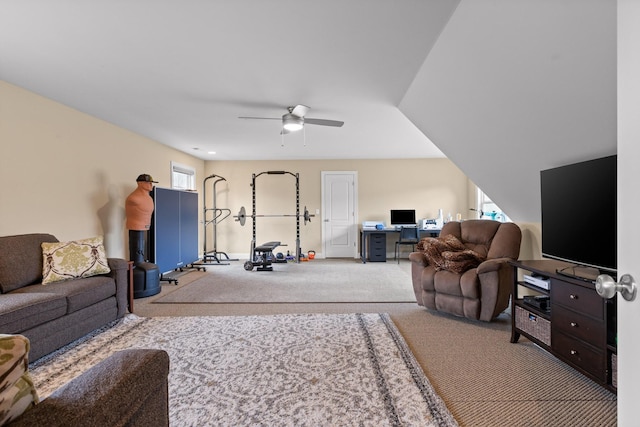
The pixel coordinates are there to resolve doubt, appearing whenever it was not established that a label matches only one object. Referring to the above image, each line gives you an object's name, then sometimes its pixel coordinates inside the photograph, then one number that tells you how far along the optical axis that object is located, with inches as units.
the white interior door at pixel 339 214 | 295.7
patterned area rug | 69.8
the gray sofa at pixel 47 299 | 88.3
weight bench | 232.9
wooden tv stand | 72.5
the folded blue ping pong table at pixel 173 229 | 194.5
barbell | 249.6
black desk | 267.4
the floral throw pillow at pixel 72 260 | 113.2
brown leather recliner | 119.0
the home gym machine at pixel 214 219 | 275.6
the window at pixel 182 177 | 243.3
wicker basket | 92.3
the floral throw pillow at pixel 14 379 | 29.0
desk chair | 265.4
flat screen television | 75.5
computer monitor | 282.4
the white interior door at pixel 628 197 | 27.8
